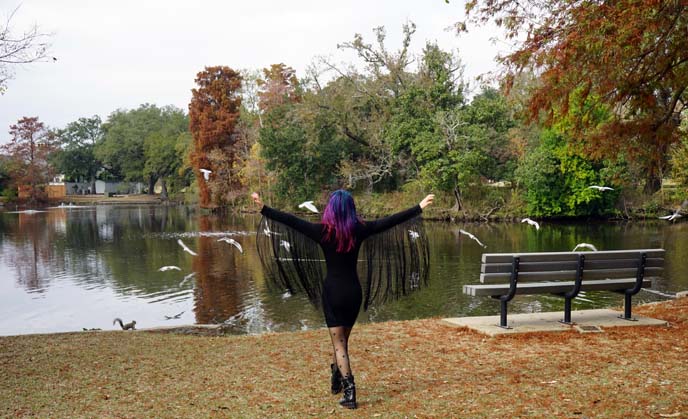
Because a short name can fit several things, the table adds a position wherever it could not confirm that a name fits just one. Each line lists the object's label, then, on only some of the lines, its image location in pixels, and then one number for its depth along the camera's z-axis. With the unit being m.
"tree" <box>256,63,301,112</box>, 59.81
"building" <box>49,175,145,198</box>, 100.00
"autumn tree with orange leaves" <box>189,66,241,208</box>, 59.12
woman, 5.01
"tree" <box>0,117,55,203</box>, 80.12
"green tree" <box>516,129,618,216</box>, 39.06
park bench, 7.77
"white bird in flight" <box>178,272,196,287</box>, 18.08
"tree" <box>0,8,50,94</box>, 8.30
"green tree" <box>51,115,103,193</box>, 93.56
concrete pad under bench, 7.68
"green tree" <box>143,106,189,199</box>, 81.50
